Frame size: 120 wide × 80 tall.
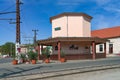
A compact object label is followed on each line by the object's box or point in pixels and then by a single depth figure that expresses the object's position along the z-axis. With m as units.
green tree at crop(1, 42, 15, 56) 57.02
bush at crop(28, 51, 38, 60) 14.00
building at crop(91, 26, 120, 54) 26.23
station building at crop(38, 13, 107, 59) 17.57
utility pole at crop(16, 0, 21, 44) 14.27
